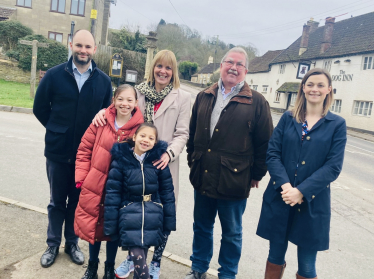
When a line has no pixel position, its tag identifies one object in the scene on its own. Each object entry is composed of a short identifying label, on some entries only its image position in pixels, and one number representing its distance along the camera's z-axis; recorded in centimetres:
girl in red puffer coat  287
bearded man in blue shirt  329
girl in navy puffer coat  277
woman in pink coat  319
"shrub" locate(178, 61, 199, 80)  6706
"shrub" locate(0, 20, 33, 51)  2584
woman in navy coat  269
